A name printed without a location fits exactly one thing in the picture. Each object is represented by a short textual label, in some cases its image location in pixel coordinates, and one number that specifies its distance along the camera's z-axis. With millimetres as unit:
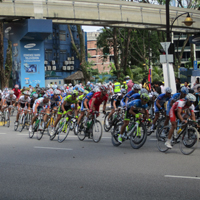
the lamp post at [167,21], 21547
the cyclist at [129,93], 13705
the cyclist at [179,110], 10633
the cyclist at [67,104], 14664
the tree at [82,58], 44484
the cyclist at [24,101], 19031
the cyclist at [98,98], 13700
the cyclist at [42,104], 16219
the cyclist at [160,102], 13875
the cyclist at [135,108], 11702
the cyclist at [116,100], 17278
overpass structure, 31391
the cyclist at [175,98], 11424
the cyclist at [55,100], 15878
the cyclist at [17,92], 27355
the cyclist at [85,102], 14762
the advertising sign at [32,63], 34500
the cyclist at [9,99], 21328
